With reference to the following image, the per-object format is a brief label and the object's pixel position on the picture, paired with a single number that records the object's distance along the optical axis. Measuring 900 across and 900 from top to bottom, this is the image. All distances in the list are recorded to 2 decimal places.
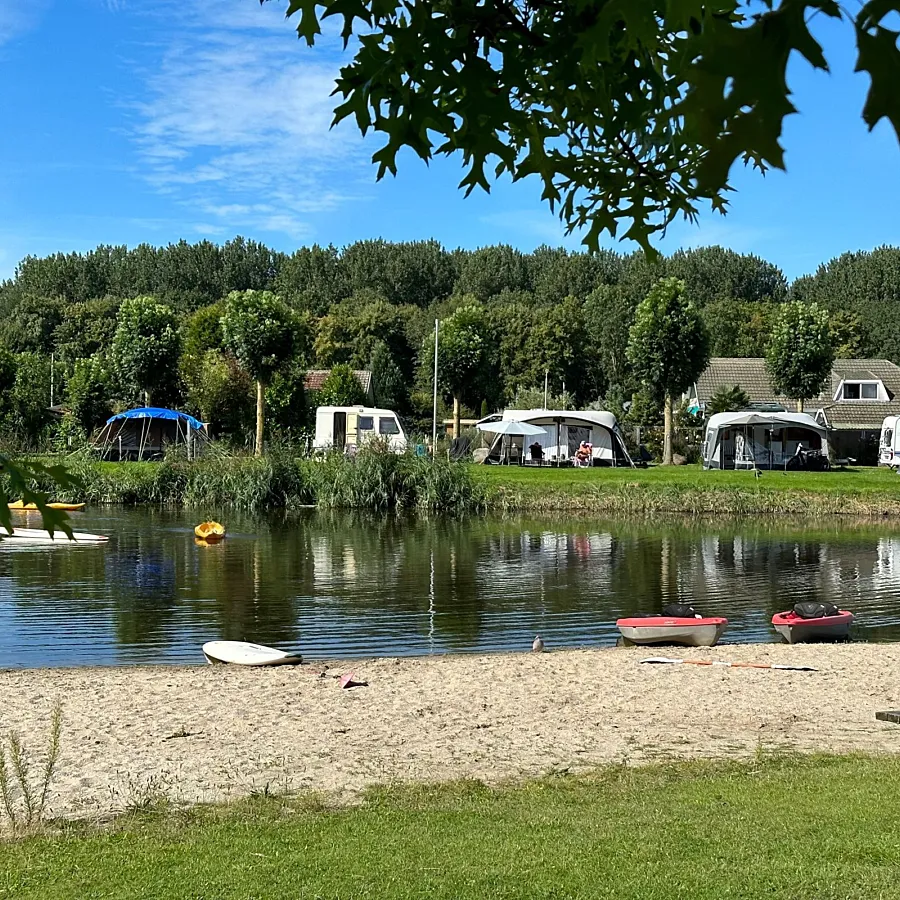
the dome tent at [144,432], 36.88
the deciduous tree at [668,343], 37.81
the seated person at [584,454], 37.16
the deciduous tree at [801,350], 39.72
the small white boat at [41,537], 20.62
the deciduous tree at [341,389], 48.84
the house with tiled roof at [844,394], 44.19
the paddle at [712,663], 10.59
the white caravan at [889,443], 38.09
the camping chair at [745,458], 36.19
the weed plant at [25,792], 5.14
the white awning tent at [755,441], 36.38
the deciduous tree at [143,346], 40.47
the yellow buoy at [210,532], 21.67
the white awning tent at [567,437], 37.78
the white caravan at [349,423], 39.50
